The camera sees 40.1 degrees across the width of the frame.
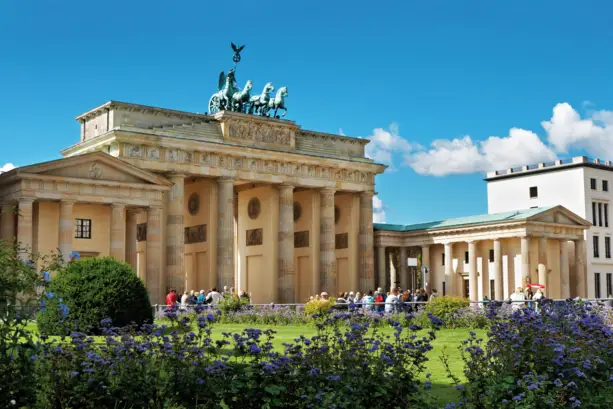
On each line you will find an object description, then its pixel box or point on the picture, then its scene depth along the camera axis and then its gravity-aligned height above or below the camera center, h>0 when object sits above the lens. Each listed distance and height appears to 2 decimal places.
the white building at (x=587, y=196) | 79.38 +7.52
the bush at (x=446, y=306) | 29.57 -1.15
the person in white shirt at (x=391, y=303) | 31.26 -1.13
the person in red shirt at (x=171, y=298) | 37.61 -0.94
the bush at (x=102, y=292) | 22.48 -0.40
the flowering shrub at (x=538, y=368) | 11.30 -1.38
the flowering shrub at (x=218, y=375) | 10.15 -1.23
